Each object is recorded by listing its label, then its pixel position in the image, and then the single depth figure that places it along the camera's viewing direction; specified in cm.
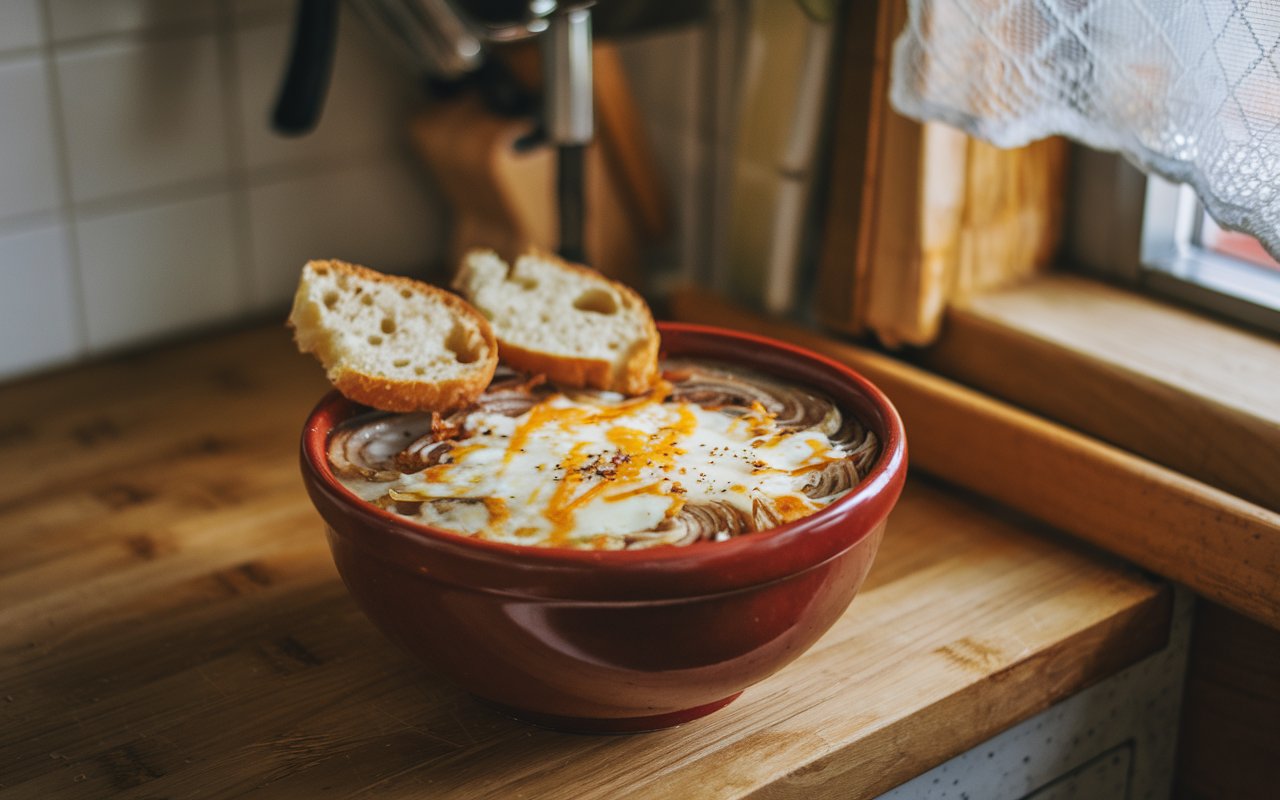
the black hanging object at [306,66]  109
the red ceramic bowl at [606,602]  61
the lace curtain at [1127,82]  76
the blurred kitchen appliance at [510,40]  103
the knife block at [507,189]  125
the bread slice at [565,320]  80
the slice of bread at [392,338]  74
